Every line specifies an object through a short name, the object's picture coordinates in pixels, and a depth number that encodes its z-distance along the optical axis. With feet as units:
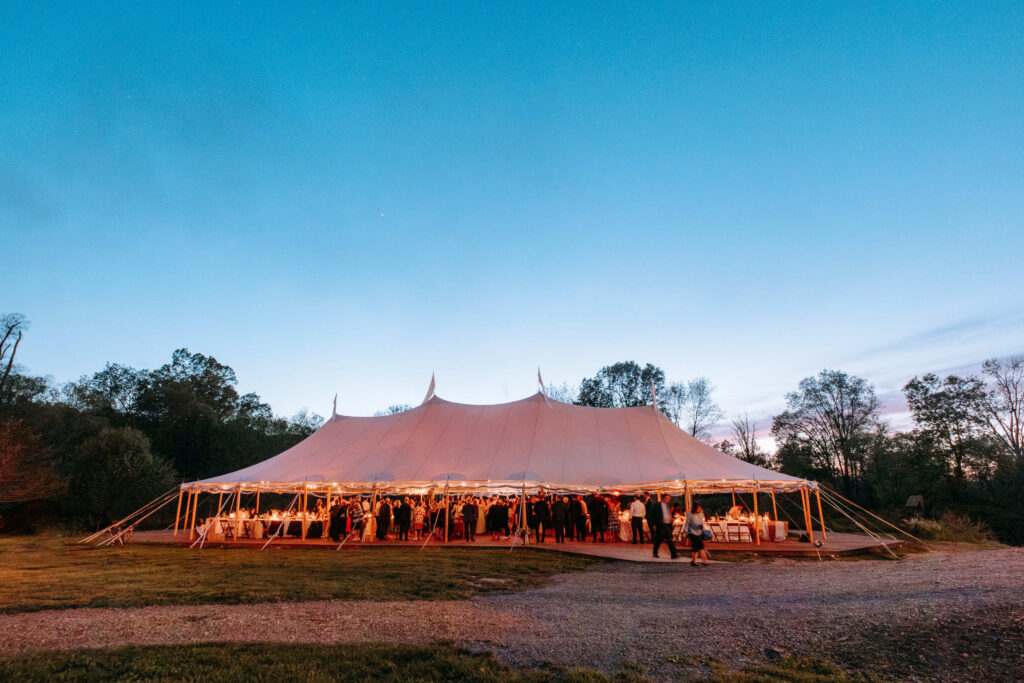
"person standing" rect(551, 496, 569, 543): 41.81
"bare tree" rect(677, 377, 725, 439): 109.40
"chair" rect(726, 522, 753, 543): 41.19
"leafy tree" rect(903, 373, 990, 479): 77.36
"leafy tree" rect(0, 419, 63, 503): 52.44
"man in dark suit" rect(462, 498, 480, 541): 41.88
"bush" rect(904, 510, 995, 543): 44.60
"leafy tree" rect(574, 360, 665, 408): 113.39
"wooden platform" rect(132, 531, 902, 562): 33.96
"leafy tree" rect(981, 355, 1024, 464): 73.72
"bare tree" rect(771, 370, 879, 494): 92.12
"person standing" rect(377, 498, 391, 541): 42.52
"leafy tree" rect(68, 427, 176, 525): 63.52
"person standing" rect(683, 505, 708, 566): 29.81
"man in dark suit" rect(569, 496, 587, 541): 43.42
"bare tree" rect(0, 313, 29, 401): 68.64
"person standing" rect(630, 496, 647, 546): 40.91
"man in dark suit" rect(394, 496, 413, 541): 43.34
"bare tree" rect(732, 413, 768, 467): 106.52
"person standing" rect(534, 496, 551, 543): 41.65
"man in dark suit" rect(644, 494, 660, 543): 33.01
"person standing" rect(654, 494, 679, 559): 31.53
